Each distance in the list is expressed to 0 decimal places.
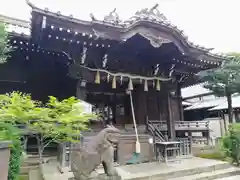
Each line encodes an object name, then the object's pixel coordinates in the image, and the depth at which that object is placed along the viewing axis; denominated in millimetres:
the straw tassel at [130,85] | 8102
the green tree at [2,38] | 5224
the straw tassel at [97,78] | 7532
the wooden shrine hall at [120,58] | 6609
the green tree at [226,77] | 11232
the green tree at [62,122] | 5039
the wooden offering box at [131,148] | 7031
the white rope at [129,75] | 7613
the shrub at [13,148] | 3712
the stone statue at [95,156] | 4487
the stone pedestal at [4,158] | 3105
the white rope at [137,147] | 6991
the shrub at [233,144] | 7492
